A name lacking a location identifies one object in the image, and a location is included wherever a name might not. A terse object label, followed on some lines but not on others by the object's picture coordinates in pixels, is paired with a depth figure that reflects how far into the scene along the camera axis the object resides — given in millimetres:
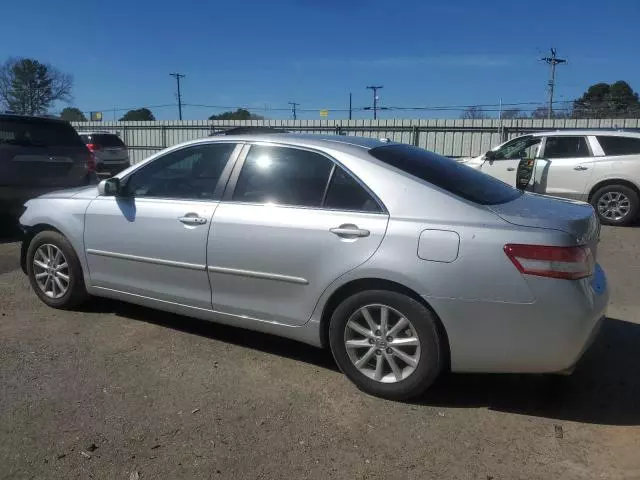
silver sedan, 3076
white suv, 10039
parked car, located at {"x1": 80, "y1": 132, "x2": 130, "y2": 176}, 18302
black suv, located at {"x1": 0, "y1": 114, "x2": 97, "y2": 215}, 7625
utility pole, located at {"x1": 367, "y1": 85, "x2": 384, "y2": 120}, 44125
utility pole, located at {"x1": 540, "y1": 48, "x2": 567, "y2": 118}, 53688
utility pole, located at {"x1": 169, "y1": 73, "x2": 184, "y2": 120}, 56294
